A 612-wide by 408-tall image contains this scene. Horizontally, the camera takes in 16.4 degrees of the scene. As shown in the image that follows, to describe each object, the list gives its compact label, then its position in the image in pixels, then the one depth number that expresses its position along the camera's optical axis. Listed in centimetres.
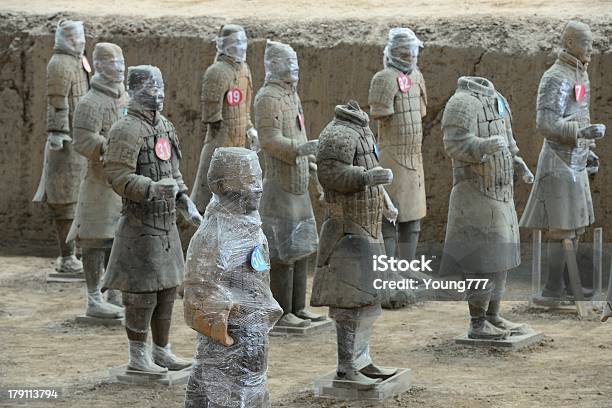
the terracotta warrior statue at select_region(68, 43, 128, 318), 1379
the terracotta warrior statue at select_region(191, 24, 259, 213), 1600
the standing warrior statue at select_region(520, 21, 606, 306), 1422
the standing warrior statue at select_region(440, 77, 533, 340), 1281
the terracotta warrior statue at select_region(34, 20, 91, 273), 1617
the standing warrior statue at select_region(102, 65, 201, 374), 1156
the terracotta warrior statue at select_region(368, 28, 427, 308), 1494
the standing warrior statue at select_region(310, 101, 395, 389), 1127
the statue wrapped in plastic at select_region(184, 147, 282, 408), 869
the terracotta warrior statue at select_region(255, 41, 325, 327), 1377
